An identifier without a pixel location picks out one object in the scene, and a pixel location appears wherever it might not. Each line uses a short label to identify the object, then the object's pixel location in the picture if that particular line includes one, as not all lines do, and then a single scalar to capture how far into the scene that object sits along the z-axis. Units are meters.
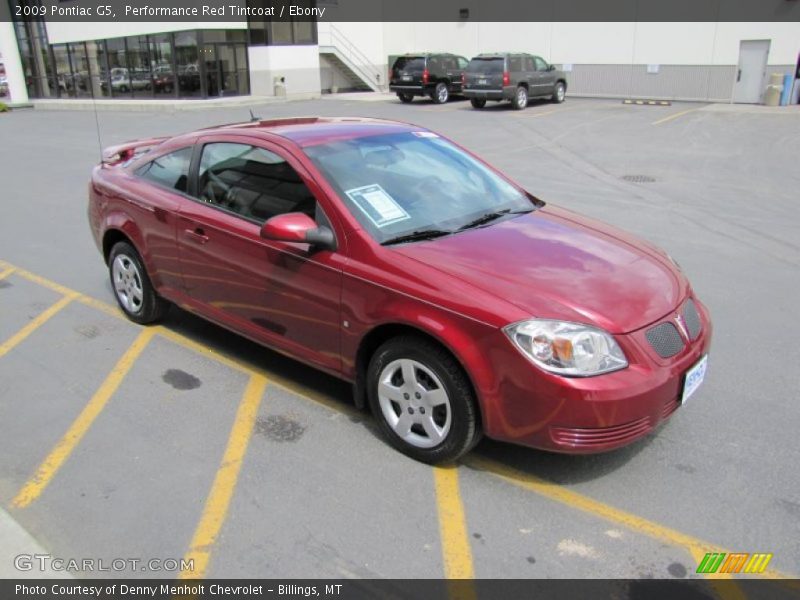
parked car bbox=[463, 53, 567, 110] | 22.48
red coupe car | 3.06
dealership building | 24.67
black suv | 25.92
